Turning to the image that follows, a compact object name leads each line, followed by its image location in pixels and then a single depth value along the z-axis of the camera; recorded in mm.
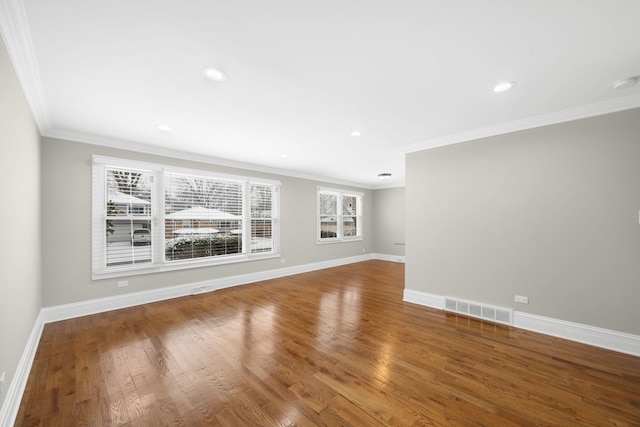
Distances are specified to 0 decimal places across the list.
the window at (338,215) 7309
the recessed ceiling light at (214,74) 2040
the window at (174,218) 3785
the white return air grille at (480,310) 3234
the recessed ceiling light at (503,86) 2248
